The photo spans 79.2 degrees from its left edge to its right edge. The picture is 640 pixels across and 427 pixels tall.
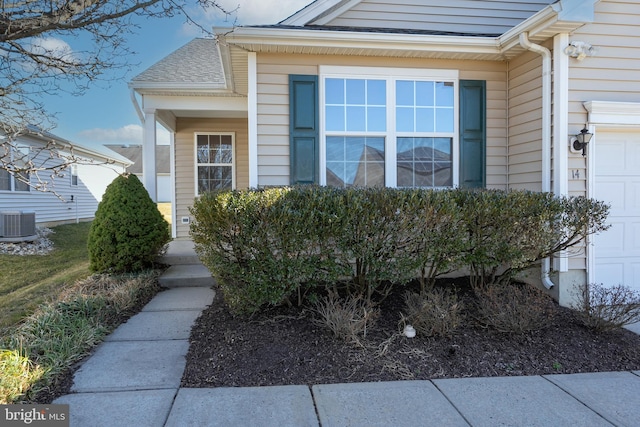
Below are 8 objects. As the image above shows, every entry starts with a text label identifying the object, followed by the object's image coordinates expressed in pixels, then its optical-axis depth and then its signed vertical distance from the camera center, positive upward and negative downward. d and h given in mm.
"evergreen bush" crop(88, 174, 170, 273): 5668 -393
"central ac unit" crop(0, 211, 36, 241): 9414 -482
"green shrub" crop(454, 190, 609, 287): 4137 -203
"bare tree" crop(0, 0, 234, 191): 4305 +2077
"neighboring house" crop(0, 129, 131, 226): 11734 +514
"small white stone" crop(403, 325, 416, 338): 3652 -1191
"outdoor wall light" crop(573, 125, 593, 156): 4629 +801
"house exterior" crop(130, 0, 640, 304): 4793 +1426
